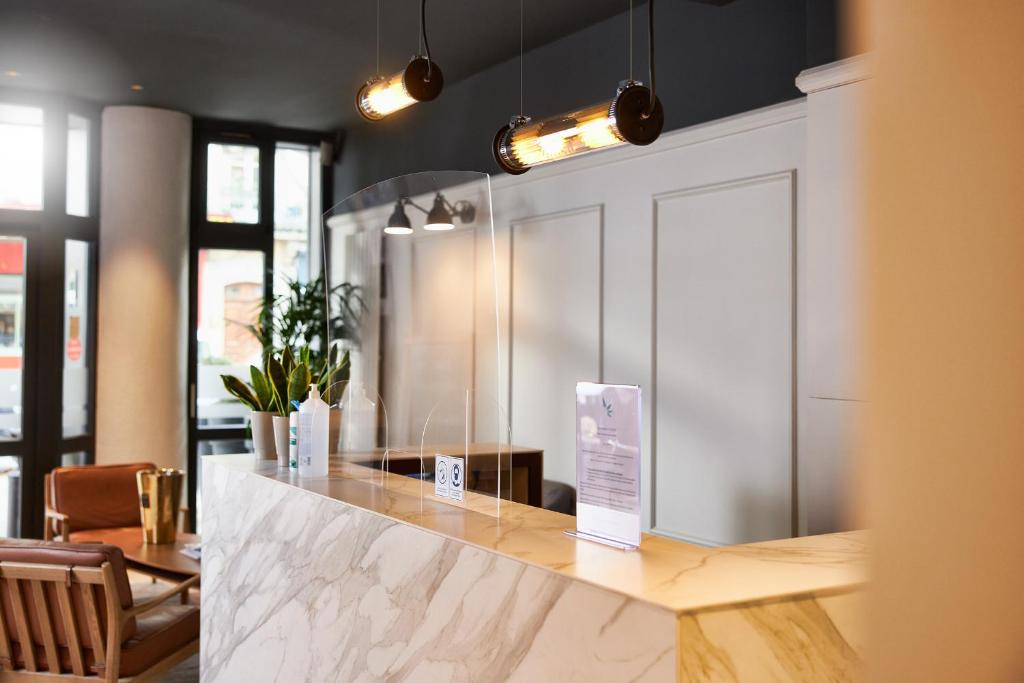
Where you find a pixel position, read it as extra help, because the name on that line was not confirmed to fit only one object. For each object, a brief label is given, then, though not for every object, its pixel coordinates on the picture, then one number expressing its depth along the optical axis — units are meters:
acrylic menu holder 1.38
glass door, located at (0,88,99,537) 5.79
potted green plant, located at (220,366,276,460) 2.80
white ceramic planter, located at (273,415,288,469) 2.70
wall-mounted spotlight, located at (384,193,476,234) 1.85
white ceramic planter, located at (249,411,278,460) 2.80
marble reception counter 1.11
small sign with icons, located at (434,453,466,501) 1.88
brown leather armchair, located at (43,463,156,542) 4.66
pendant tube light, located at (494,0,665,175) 2.24
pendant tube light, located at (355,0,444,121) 2.73
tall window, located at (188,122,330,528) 6.51
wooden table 3.83
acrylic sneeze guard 1.86
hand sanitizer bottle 2.43
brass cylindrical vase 4.28
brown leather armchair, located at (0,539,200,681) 2.75
